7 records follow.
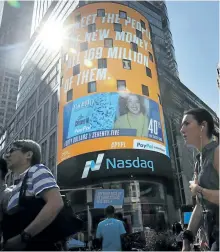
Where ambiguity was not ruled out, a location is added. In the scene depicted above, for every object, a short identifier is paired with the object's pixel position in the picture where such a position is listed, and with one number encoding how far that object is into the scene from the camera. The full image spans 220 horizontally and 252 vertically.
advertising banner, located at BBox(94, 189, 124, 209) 10.87
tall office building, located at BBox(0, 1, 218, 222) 26.39
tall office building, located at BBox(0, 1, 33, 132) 82.56
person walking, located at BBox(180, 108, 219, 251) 1.85
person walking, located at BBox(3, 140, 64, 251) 1.85
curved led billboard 18.84
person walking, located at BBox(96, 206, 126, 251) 4.41
